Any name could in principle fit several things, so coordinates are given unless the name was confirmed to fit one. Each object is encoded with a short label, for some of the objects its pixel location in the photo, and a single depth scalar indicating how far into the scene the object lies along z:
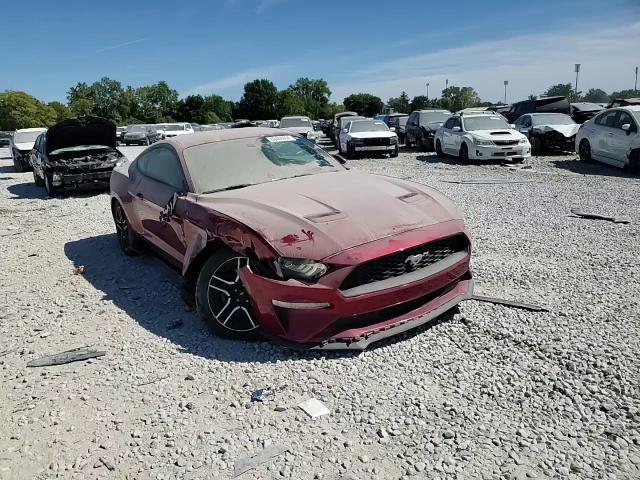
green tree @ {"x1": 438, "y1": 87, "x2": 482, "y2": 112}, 86.25
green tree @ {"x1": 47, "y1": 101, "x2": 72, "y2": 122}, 85.95
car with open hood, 11.46
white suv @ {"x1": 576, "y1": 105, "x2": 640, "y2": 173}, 11.38
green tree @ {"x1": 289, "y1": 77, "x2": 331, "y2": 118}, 138.73
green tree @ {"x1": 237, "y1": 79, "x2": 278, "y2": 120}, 103.25
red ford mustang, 3.22
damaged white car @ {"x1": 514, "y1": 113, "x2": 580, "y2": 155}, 15.85
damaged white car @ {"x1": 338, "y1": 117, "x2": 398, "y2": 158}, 17.89
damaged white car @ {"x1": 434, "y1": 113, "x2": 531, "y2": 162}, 14.02
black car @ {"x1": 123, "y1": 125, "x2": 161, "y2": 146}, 36.62
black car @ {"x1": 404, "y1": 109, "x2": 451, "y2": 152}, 19.81
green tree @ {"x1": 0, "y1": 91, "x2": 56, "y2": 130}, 75.19
